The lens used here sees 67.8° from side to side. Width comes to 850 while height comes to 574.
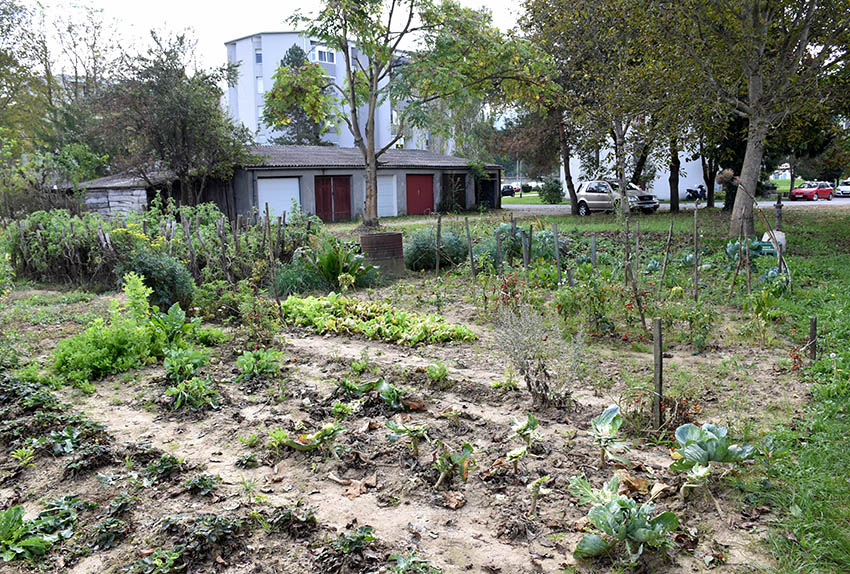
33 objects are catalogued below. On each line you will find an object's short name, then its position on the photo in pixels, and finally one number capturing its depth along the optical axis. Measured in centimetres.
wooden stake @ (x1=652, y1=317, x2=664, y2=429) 408
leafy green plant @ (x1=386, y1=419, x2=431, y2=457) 376
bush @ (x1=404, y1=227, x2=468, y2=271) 1117
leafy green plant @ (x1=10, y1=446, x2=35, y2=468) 390
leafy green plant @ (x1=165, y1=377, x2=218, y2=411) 484
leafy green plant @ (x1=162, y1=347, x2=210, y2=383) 538
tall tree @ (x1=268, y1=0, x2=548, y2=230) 1864
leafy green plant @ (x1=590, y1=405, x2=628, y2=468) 349
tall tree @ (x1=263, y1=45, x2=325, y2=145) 4134
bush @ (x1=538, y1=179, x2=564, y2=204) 3922
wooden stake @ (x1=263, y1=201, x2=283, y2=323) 739
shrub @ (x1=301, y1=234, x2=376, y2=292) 958
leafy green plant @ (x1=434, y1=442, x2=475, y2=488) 344
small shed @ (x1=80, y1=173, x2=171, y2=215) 2308
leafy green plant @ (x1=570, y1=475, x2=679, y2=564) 274
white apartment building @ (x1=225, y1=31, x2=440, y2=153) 5009
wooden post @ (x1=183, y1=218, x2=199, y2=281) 883
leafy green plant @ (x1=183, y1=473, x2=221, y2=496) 342
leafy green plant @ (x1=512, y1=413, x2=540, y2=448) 363
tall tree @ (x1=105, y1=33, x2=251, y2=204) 2064
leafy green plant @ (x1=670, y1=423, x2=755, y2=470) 328
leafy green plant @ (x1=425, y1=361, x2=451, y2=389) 505
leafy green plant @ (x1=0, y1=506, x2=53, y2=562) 288
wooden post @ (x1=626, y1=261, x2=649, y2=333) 614
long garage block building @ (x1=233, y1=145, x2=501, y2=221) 2427
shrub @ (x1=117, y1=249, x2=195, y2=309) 797
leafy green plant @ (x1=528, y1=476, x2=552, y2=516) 314
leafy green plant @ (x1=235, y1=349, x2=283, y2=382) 545
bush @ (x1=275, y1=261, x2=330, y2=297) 944
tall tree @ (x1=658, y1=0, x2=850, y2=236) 1264
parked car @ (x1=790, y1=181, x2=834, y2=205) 3444
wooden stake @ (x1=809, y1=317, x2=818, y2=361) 525
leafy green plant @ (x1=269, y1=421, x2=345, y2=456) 386
